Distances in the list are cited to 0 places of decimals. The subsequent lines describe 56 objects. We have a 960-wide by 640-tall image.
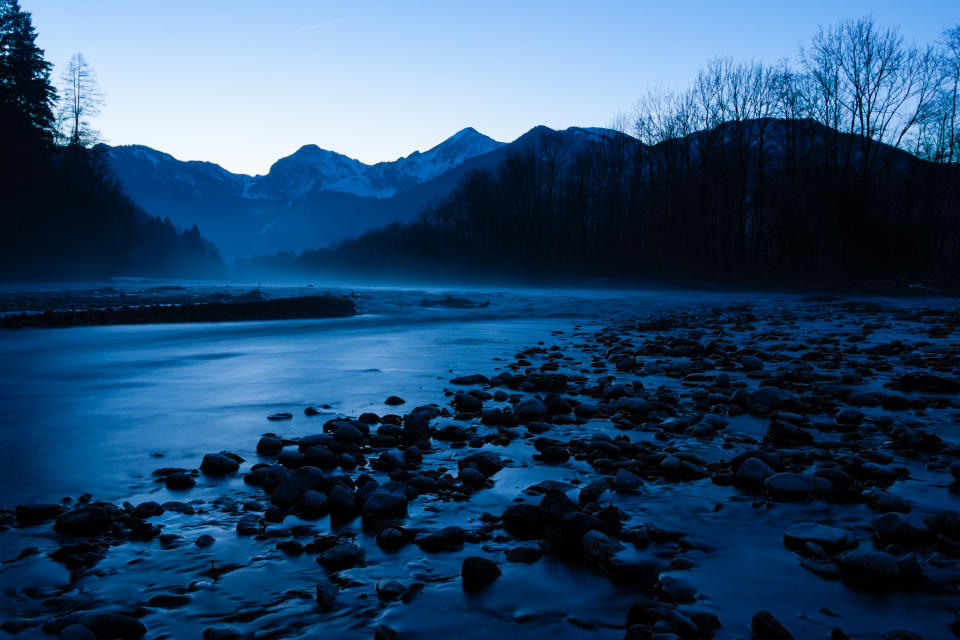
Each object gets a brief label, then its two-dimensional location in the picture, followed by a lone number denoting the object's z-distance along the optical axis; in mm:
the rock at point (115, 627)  2049
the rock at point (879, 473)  3586
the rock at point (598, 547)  2604
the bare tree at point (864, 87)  36594
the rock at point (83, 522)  2990
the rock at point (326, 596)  2281
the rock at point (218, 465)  3975
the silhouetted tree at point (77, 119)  48500
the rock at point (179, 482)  3693
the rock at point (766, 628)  2002
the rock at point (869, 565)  2381
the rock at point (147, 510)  3186
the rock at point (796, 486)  3350
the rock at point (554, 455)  4148
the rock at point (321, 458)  3975
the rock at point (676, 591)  2309
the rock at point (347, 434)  4520
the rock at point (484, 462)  3926
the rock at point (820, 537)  2693
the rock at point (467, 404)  5742
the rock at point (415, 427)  4633
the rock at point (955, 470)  3544
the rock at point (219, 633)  2055
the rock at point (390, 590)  2368
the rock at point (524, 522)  3002
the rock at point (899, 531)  2746
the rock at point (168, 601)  2287
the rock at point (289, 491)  3354
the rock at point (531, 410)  5371
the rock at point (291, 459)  4070
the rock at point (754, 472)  3547
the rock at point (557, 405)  5520
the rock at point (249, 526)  2984
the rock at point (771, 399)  5469
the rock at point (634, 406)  5414
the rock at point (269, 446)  4473
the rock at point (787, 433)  4445
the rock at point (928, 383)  6262
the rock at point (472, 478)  3650
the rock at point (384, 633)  2064
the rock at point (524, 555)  2697
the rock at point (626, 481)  3488
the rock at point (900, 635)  1997
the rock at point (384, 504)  3141
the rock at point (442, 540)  2814
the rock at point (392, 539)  2820
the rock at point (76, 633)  1969
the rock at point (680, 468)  3739
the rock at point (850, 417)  4898
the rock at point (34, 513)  3141
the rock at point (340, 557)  2627
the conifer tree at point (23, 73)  42594
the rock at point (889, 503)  3104
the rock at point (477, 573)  2482
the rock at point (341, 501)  3219
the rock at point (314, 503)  3229
